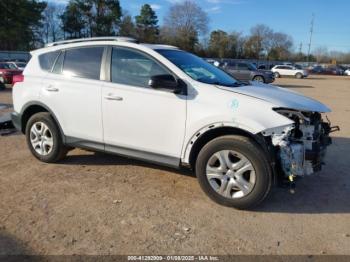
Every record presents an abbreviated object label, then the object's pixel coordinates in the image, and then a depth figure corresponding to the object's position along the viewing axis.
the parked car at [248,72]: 26.80
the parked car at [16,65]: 20.95
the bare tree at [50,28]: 75.78
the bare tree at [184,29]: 77.75
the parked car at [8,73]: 19.94
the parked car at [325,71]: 60.69
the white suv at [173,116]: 3.94
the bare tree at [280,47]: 92.69
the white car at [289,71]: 44.09
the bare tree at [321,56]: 120.24
